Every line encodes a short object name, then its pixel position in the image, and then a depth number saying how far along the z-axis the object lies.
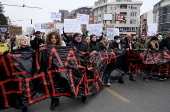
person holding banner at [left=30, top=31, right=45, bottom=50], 5.87
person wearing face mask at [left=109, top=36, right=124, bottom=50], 6.29
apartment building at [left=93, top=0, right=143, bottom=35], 63.38
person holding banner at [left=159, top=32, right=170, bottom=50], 6.49
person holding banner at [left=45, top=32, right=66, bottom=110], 4.04
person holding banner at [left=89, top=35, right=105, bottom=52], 5.37
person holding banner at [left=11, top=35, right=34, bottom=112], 3.71
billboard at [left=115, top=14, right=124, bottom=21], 40.44
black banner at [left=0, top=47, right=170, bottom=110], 3.25
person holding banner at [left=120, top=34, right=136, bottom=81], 6.53
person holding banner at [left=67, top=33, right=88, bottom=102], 4.36
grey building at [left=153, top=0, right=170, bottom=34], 65.12
